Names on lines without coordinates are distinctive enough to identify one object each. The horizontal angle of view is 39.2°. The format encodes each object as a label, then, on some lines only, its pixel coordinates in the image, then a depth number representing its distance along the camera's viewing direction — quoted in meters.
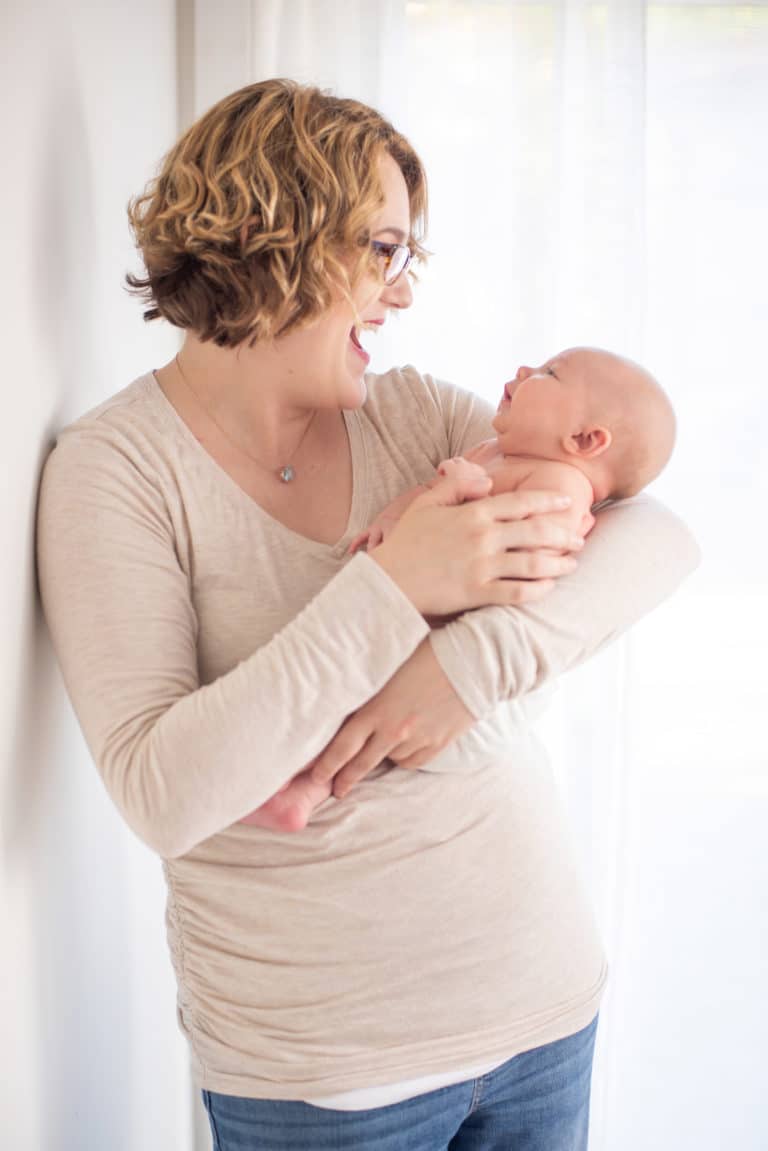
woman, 1.05
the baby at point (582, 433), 1.32
